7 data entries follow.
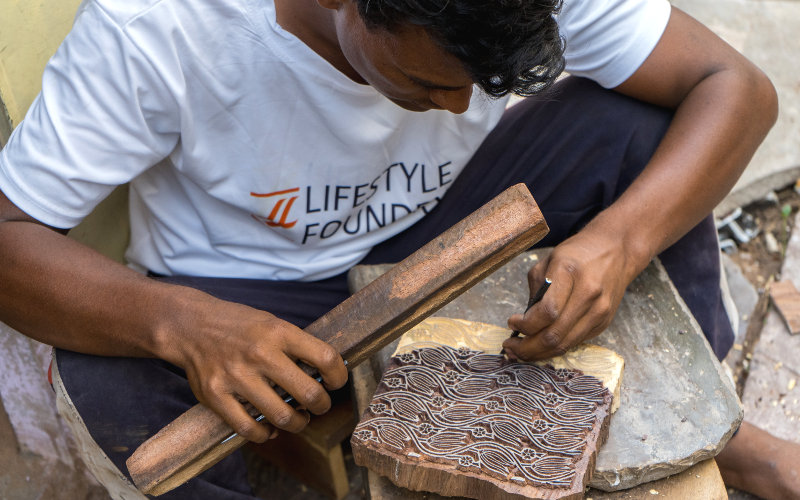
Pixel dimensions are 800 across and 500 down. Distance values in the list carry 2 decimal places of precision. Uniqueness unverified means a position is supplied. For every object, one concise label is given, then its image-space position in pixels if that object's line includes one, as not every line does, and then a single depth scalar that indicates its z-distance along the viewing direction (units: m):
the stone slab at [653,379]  1.72
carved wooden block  1.62
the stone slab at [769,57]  3.50
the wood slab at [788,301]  3.05
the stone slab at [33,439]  2.31
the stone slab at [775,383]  2.74
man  1.60
